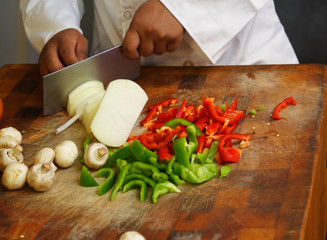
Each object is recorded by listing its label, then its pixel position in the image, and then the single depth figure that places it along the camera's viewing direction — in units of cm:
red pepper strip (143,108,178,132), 124
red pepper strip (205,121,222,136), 120
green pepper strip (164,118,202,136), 119
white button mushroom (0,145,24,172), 116
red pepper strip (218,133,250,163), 113
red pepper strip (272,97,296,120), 123
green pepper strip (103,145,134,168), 116
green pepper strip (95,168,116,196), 110
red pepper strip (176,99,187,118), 123
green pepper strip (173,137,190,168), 112
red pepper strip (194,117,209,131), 121
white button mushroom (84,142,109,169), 115
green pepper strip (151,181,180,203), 108
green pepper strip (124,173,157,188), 111
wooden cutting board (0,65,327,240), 102
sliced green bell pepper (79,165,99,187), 112
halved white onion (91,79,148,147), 122
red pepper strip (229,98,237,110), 126
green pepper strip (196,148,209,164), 114
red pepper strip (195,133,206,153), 116
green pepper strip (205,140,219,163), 115
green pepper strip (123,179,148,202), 109
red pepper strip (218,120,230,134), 120
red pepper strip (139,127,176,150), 116
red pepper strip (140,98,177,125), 128
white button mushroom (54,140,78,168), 117
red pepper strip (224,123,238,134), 120
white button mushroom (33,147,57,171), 115
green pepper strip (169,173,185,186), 110
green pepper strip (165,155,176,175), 111
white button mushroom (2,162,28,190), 112
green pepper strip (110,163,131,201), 109
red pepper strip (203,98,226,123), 121
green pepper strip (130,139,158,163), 113
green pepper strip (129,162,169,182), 111
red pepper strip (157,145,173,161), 113
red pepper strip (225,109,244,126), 122
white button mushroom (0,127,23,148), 120
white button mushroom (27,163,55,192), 110
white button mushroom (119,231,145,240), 98
